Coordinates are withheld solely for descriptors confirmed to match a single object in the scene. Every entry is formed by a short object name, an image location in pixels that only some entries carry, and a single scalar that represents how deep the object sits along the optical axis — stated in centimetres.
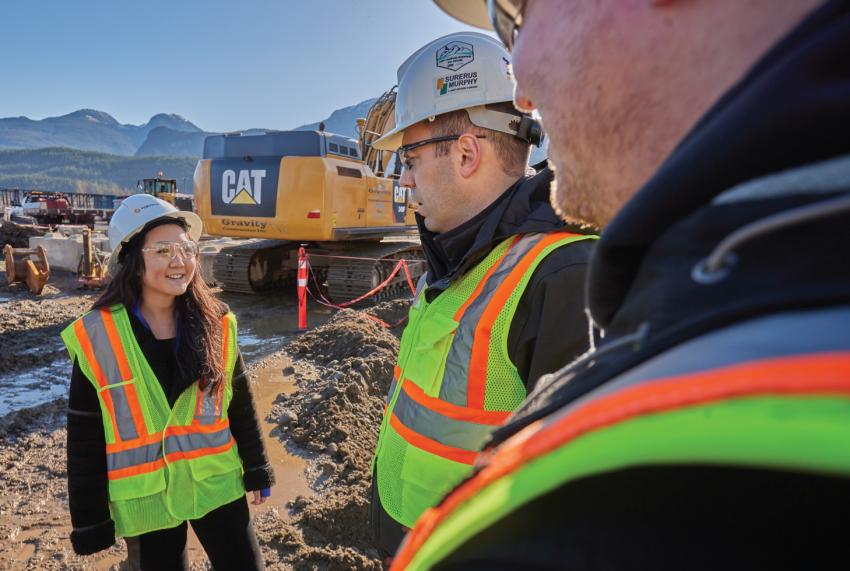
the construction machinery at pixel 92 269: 1078
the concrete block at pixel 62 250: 1225
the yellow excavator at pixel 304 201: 948
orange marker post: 856
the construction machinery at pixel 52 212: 2578
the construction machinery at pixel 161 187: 2352
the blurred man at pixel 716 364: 37
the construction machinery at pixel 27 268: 1033
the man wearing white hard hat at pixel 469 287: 163
